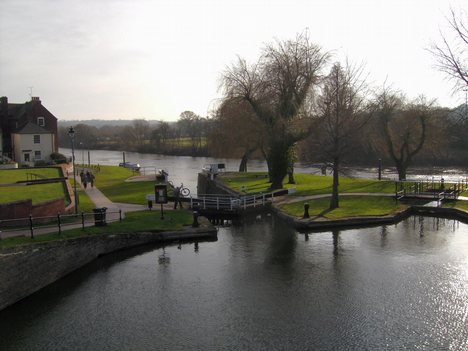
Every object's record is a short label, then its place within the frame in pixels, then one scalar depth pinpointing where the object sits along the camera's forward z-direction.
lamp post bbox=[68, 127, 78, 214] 27.17
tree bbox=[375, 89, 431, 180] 47.94
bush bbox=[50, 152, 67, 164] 54.87
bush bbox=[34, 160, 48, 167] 52.31
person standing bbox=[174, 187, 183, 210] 30.69
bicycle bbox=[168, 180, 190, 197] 33.99
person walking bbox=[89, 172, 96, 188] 40.61
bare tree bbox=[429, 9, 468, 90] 17.84
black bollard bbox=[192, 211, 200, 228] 25.61
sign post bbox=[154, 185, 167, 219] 27.38
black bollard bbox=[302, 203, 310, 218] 28.17
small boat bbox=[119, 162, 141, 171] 62.78
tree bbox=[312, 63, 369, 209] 30.03
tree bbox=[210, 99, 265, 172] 42.59
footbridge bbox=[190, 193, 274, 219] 31.53
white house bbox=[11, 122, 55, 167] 55.78
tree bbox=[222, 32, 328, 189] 38.12
